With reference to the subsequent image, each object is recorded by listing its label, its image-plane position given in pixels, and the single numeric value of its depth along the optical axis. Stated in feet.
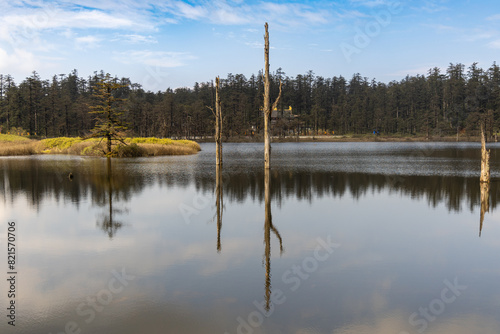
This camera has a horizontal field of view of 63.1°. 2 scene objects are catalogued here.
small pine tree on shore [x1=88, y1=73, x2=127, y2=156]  153.45
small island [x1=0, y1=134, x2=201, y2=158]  163.84
